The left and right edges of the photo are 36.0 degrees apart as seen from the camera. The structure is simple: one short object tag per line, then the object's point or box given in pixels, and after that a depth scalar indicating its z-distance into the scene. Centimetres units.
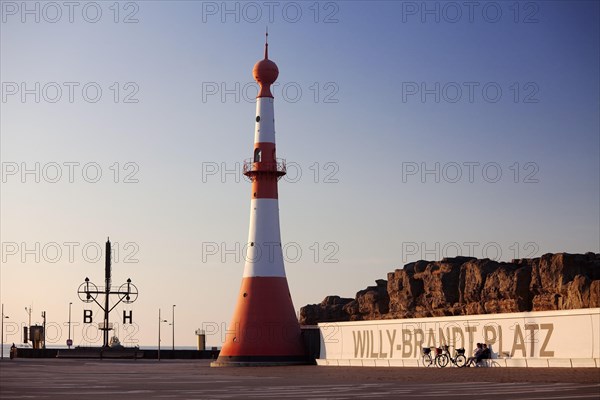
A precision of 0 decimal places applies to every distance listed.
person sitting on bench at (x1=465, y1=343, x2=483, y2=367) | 4031
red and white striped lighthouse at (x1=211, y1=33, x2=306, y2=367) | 5191
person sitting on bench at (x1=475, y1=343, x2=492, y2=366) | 4022
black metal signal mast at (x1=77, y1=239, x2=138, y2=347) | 8825
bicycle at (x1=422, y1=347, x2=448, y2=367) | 4185
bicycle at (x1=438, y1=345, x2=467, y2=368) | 4062
